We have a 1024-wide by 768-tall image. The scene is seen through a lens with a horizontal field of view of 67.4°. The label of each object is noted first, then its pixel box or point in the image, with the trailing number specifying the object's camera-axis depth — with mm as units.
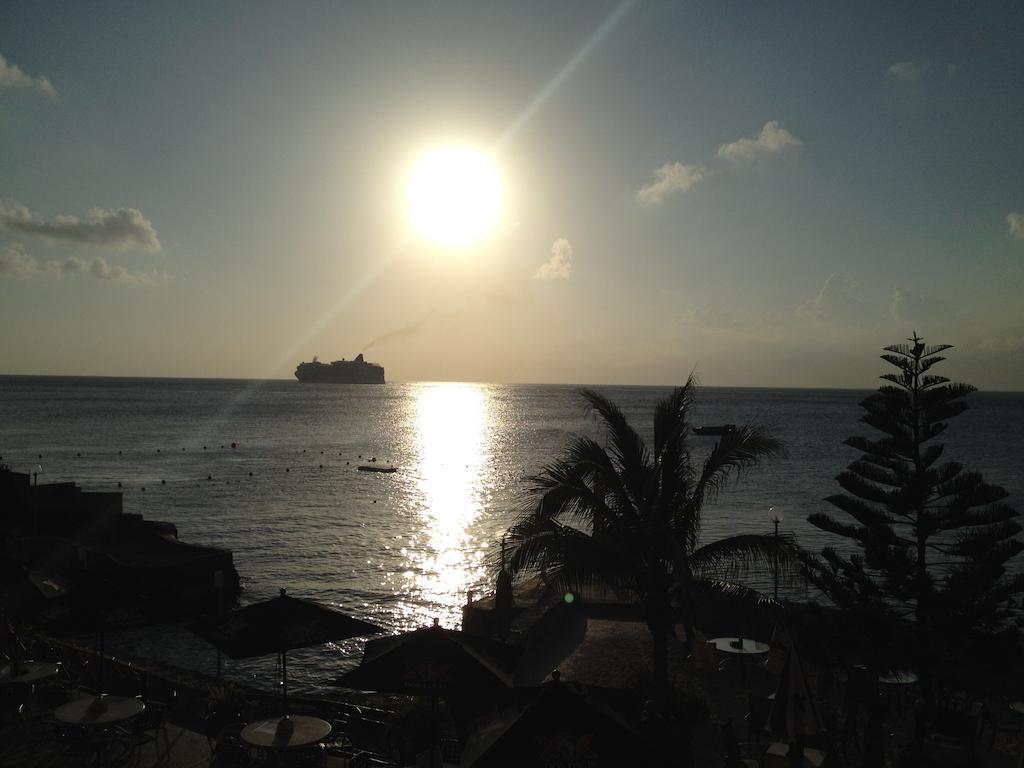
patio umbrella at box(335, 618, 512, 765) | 8289
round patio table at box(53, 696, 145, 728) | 9094
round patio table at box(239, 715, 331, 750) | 8555
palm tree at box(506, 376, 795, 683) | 11141
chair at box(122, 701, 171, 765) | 10031
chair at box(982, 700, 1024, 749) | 12188
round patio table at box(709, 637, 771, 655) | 14039
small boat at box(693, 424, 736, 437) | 118250
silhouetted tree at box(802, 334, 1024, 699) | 13617
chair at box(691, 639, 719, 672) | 14492
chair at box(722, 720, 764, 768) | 9555
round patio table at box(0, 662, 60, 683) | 10859
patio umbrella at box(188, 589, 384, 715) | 8711
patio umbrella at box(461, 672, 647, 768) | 6406
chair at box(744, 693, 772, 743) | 11180
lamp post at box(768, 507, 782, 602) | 16416
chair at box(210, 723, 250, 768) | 9430
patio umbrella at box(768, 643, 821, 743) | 9633
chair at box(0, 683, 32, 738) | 10742
